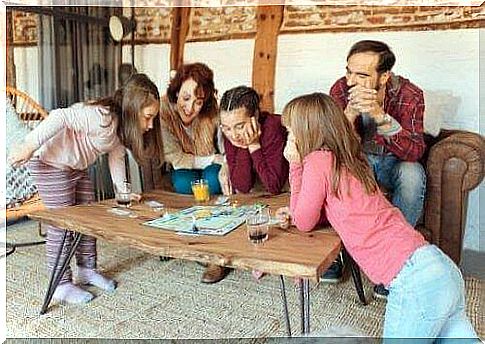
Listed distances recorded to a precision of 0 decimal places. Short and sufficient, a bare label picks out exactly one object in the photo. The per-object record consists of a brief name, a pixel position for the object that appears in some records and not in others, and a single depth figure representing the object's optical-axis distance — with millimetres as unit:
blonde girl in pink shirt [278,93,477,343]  1409
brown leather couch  2348
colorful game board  1836
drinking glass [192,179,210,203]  2342
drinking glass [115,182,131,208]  2275
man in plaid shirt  2285
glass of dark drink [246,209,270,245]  1696
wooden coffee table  1509
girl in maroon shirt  2412
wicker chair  3195
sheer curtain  3588
